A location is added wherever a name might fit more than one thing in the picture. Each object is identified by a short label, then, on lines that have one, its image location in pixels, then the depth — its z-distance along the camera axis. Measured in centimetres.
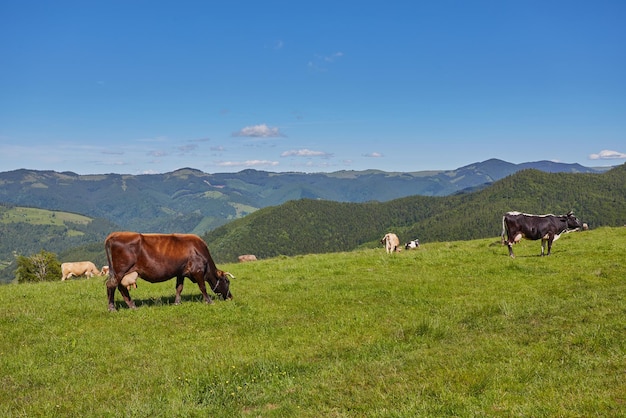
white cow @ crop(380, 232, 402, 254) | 3298
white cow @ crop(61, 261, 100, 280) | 3809
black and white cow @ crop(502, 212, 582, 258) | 2398
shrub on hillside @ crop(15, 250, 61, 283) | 5585
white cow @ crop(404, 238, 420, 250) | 4029
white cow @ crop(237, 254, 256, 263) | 5086
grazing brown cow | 1522
